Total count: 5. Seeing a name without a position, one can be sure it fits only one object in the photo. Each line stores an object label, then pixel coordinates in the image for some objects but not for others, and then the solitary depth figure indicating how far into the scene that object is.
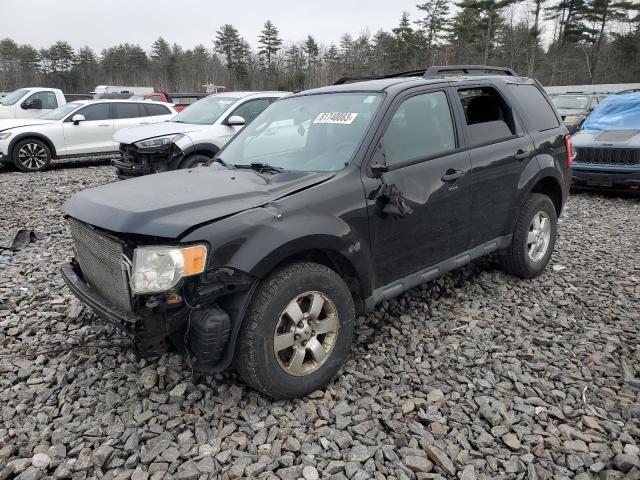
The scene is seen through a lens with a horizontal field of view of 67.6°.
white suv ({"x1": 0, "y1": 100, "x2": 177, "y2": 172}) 10.95
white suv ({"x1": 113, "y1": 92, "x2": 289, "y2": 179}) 8.07
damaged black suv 2.50
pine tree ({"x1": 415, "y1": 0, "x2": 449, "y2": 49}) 49.97
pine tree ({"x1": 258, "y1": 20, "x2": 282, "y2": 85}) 66.62
